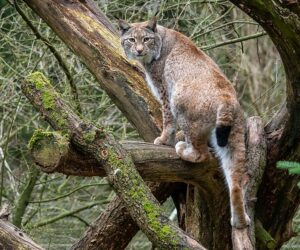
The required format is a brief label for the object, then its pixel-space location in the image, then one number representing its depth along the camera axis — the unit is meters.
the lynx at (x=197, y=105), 10.92
